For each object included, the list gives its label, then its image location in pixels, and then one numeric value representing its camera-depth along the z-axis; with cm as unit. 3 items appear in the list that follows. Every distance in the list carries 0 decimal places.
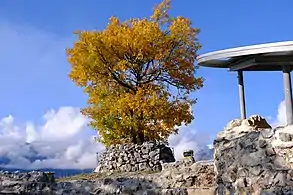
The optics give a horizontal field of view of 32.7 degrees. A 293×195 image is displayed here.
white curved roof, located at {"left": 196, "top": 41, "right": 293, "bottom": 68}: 1602
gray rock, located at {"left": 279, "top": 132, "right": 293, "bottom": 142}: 826
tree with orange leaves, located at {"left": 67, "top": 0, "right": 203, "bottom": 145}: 2247
